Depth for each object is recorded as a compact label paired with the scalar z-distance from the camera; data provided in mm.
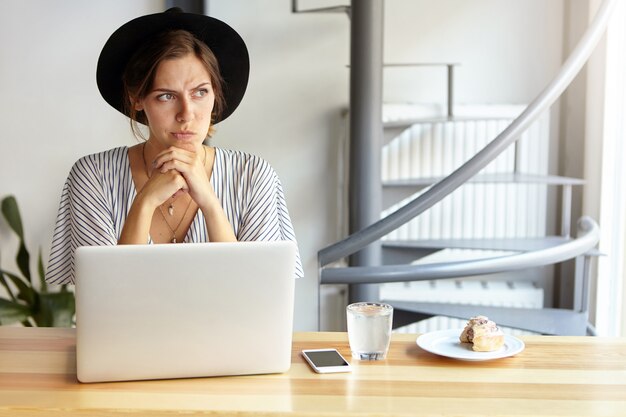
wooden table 1237
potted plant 3613
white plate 1479
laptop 1327
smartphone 1428
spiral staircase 3020
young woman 1890
